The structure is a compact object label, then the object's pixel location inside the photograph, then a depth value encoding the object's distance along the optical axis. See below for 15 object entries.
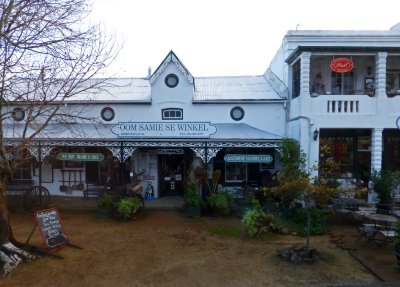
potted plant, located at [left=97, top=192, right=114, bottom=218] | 12.30
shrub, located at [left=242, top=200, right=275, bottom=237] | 9.95
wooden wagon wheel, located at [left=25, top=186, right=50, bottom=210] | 13.41
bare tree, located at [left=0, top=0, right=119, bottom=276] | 7.55
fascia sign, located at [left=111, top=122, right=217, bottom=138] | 14.05
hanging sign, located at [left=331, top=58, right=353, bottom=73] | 12.91
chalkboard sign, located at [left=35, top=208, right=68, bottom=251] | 8.55
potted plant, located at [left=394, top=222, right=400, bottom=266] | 7.30
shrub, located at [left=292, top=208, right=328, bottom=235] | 10.34
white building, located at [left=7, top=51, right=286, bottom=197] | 13.84
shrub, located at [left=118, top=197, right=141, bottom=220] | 11.80
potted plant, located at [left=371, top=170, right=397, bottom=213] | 12.03
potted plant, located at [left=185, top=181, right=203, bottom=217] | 12.47
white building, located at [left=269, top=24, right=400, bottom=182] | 12.95
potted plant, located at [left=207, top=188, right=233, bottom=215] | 12.48
